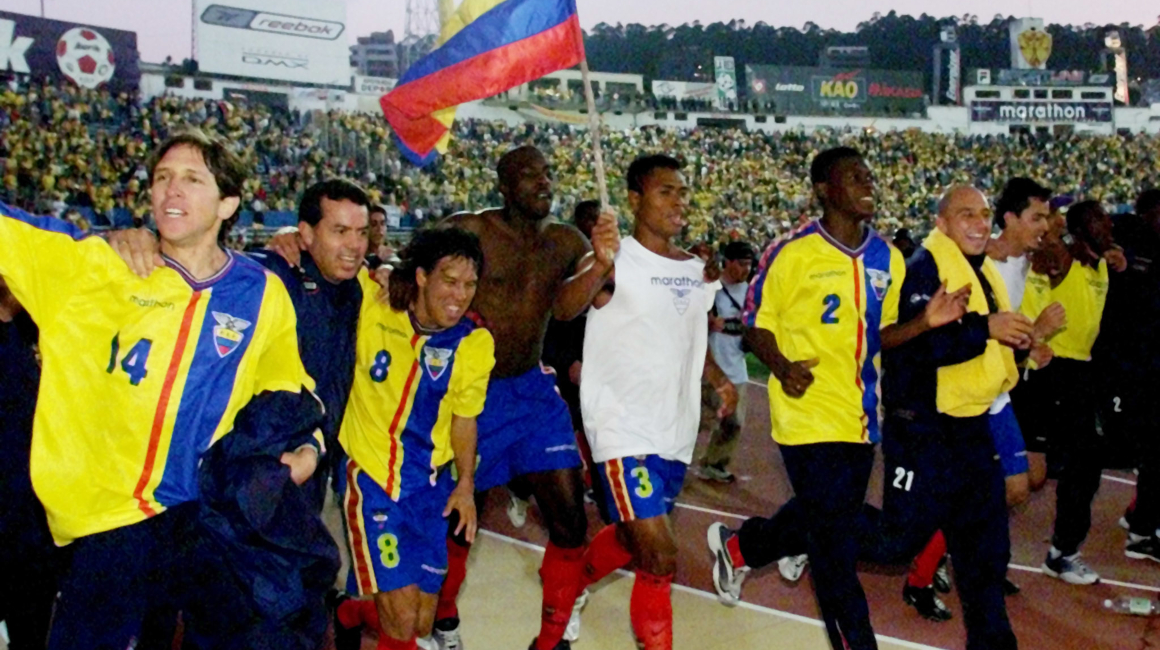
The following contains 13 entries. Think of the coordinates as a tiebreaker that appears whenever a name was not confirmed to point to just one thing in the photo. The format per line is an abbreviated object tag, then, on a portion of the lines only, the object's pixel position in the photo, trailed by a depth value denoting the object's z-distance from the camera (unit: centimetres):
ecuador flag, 507
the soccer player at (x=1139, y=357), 632
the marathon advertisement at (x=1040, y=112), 5503
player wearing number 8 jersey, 401
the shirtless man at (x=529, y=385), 493
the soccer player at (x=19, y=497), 379
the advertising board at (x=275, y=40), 3350
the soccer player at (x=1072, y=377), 615
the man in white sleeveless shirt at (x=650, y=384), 448
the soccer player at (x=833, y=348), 436
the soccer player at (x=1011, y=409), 471
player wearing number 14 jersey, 273
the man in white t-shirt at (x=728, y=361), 884
